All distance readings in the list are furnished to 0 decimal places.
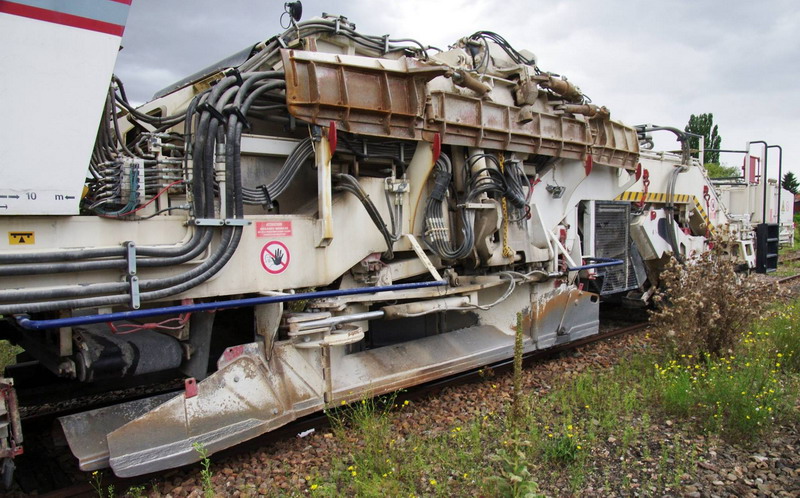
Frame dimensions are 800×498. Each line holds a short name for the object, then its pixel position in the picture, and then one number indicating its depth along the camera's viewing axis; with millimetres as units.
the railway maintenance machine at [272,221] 3291
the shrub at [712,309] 5625
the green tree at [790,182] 40250
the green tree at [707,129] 42469
